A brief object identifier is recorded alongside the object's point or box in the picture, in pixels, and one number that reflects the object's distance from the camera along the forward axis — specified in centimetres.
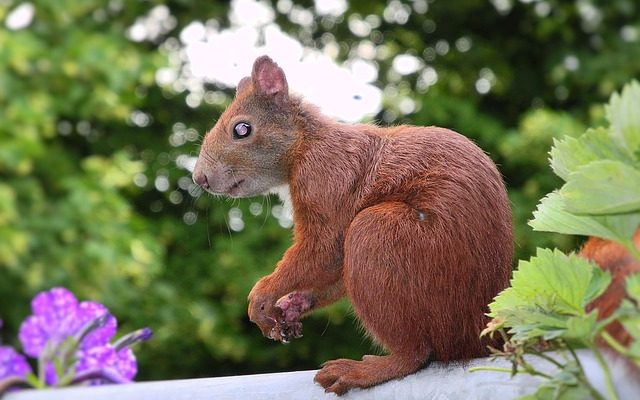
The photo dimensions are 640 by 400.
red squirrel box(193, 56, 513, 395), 127
